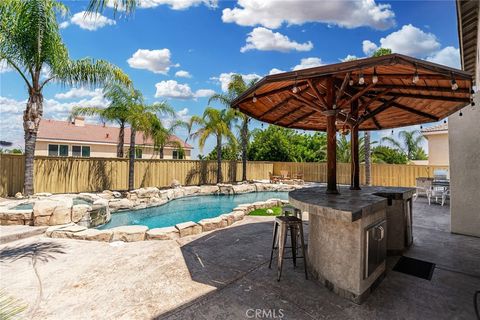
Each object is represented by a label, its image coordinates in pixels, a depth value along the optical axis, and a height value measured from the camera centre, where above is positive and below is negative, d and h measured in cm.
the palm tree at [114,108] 1151 +294
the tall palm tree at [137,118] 1189 +239
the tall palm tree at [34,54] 781 +394
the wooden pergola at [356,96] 281 +120
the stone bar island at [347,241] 261 -88
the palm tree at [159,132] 1380 +200
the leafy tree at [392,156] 2310 +102
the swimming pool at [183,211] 858 -194
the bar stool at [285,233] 320 -96
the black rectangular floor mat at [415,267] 332 -149
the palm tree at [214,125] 1561 +269
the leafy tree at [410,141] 2467 +264
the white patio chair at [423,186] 905 -79
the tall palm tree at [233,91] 1602 +504
